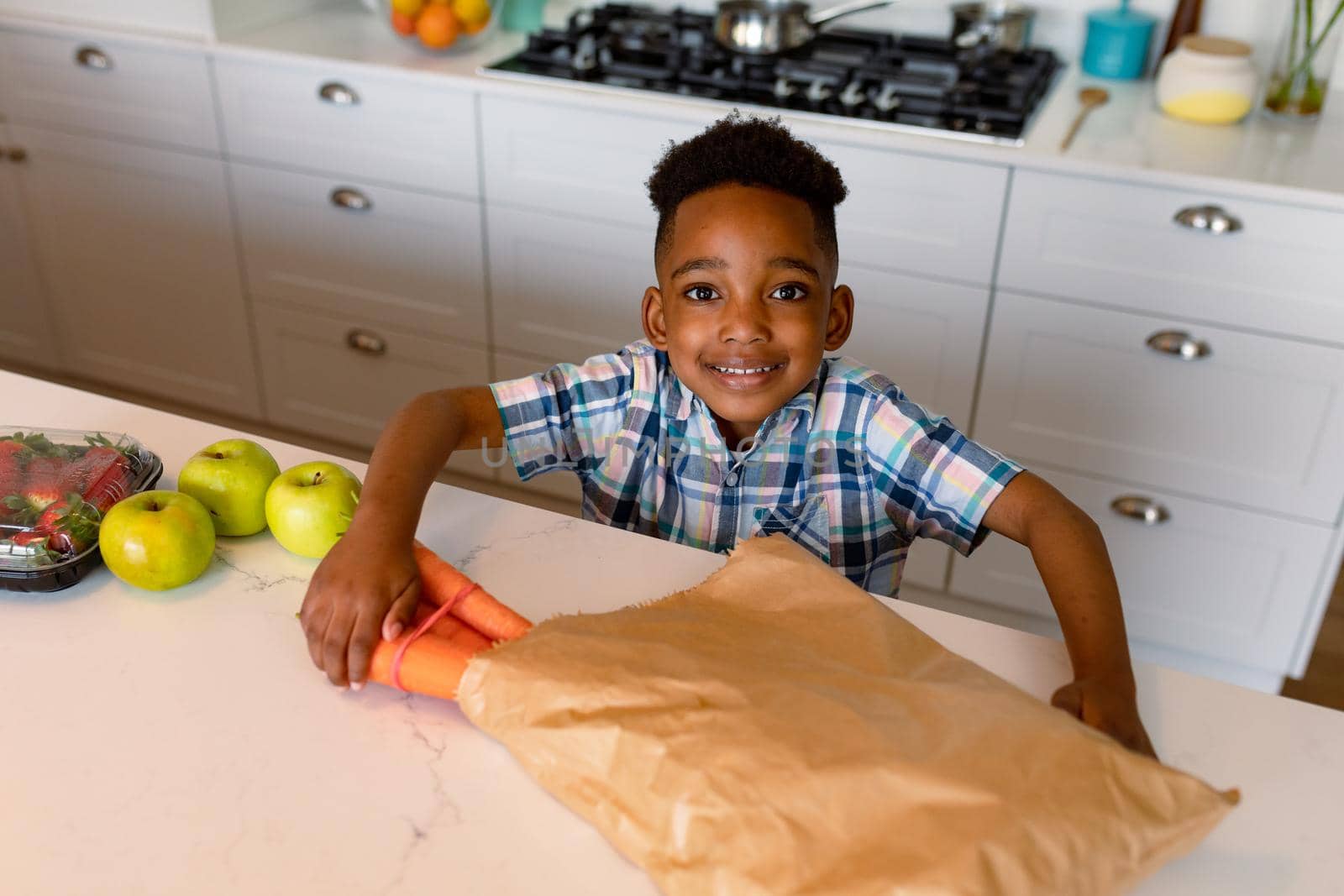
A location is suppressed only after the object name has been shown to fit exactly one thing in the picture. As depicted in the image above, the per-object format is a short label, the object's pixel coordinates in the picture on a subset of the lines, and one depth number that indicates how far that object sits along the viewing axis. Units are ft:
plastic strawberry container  3.07
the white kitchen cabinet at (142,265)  7.97
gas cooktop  6.24
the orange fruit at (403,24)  7.20
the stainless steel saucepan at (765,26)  6.98
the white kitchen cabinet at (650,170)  6.10
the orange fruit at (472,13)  7.16
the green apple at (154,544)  3.05
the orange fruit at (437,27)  7.09
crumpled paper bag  2.14
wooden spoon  6.53
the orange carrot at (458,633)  2.83
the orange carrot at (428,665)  2.72
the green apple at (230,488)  3.31
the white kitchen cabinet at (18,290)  8.46
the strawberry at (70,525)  3.10
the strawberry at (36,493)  3.13
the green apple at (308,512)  3.23
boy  3.28
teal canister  6.87
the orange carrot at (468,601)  2.83
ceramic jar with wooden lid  6.20
